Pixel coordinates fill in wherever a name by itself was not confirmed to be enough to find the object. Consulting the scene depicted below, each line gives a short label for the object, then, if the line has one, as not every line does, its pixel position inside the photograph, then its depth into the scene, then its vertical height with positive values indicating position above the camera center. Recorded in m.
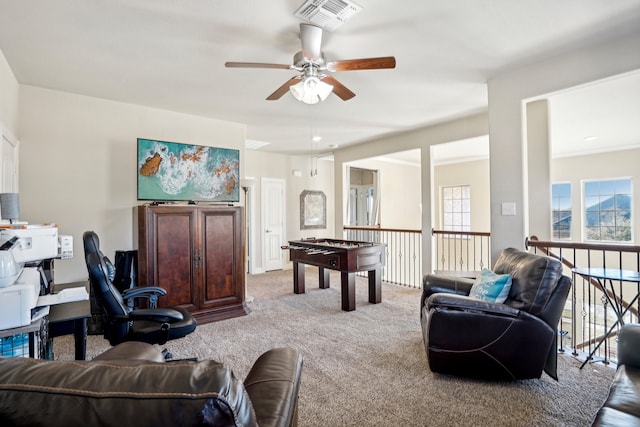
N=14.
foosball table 4.05 -0.60
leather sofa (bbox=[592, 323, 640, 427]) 1.22 -0.79
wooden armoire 3.48 -0.45
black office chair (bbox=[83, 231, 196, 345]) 2.10 -0.67
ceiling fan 2.30 +1.12
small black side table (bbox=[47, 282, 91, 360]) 1.88 -0.63
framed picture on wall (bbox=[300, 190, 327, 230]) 7.52 +0.18
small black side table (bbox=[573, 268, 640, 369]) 2.31 -0.47
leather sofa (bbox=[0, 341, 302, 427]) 0.60 -0.34
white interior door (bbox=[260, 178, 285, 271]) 6.96 -0.09
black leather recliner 2.20 -0.81
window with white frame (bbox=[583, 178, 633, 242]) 6.29 +0.07
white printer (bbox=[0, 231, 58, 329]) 1.58 -0.30
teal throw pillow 2.43 -0.58
